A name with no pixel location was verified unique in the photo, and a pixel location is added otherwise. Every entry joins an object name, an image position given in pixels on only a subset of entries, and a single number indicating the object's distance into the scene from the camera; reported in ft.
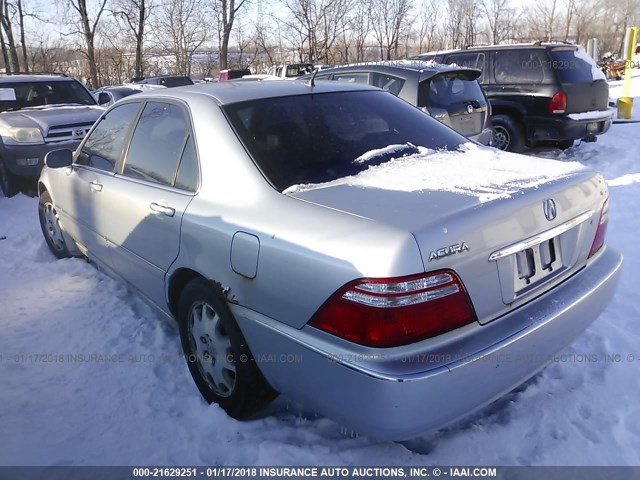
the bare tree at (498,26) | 132.18
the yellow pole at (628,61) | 39.37
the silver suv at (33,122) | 24.16
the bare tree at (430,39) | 123.54
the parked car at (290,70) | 60.91
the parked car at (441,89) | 22.15
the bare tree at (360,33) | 101.14
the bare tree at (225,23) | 92.02
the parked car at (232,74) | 70.23
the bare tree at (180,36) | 99.60
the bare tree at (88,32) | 85.40
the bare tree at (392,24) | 105.09
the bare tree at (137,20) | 89.76
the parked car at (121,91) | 49.21
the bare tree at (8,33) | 87.61
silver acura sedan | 6.30
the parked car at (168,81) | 70.89
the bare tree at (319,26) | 90.12
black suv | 26.68
